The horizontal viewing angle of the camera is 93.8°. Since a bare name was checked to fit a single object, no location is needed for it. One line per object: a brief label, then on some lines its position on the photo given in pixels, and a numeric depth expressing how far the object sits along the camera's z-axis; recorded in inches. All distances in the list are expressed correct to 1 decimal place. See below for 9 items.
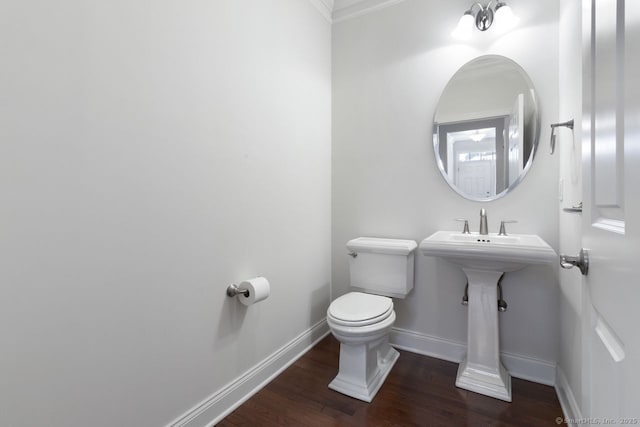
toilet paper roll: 60.3
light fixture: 69.9
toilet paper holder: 60.7
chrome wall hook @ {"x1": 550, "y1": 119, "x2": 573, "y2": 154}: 55.8
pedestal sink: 61.7
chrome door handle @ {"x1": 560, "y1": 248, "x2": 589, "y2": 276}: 28.3
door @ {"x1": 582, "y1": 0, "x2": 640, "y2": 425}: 18.6
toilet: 64.2
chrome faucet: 72.0
